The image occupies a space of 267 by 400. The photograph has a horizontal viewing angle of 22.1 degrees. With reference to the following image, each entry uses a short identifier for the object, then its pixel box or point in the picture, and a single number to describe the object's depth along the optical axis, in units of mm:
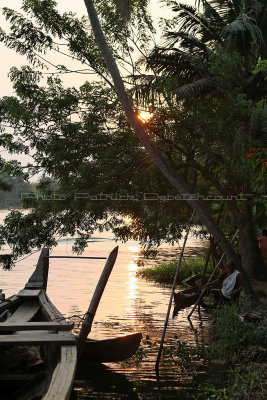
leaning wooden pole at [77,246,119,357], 11867
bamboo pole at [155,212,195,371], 12492
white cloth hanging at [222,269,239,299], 15289
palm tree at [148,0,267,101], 16062
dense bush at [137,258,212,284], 26812
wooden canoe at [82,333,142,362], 12125
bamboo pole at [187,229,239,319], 16861
